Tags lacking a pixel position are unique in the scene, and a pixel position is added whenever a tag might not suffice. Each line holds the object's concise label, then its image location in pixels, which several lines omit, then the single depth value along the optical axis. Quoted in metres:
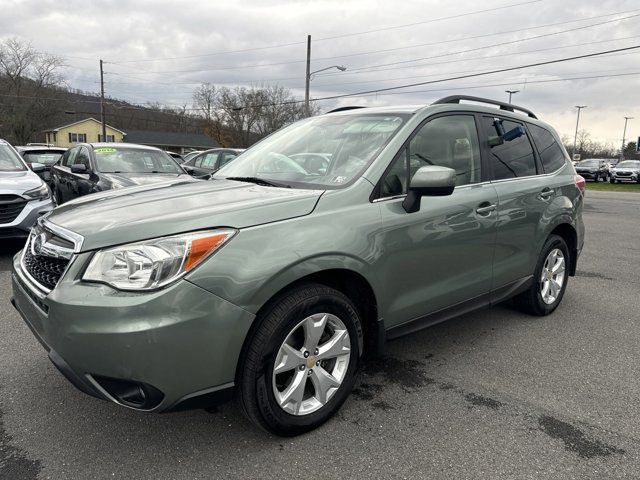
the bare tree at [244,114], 54.66
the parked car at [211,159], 12.62
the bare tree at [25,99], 57.06
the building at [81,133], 72.56
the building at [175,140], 72.75
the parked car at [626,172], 31.81
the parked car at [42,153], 13.51
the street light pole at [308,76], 26.44
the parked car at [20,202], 5.93
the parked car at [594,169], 34.78
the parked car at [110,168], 7.71
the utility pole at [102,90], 41.81
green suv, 2.03
